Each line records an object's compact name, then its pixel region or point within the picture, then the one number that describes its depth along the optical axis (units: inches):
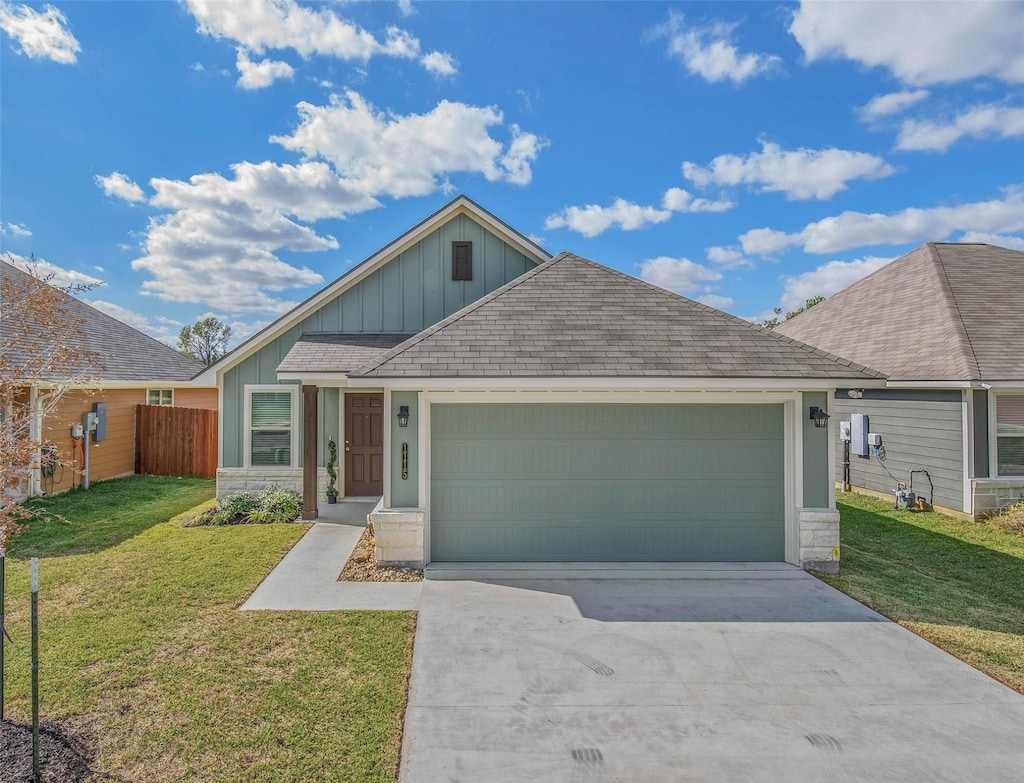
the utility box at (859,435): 440.8
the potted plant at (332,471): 385.4
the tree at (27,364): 128.0
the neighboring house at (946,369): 359.3
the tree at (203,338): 2126.0
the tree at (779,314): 1738.1
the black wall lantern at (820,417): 249.6
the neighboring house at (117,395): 430.9
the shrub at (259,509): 347.3
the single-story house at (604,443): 243.9
